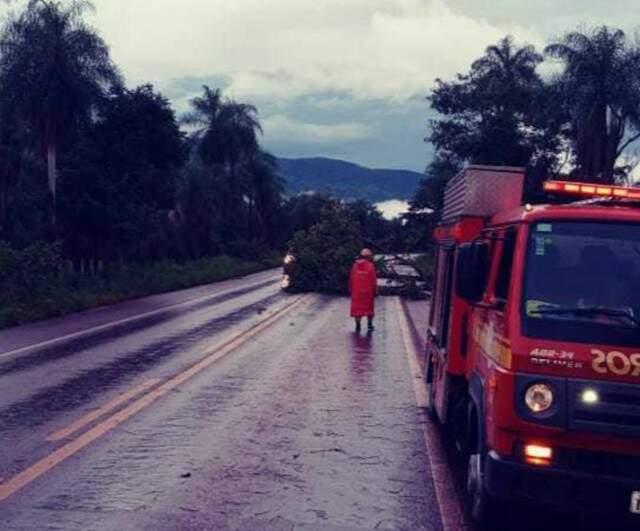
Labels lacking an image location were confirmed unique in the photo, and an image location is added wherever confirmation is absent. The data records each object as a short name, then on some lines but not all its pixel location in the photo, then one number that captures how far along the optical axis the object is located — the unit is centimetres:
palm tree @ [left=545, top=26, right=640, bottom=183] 3719
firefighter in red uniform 2072
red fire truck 592
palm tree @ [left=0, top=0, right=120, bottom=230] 3856
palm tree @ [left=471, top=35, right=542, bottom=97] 5547
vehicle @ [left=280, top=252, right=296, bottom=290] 3728
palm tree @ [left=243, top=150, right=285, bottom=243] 8025
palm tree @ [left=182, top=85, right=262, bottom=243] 7350
